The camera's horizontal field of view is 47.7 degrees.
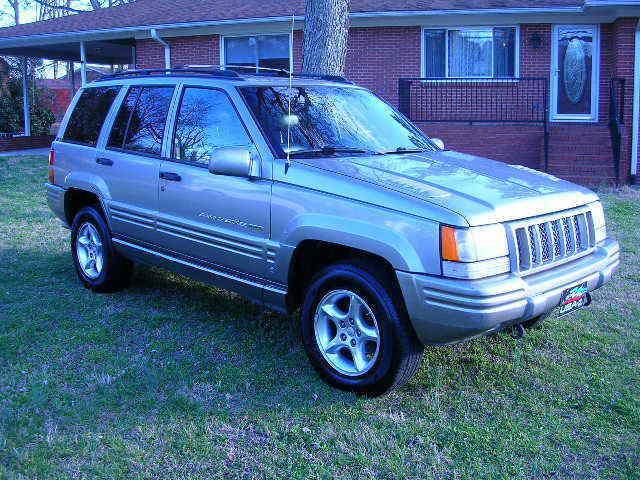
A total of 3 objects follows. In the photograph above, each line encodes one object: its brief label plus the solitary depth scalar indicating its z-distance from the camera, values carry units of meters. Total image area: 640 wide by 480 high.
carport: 18.59
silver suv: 3.85
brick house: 14.14
